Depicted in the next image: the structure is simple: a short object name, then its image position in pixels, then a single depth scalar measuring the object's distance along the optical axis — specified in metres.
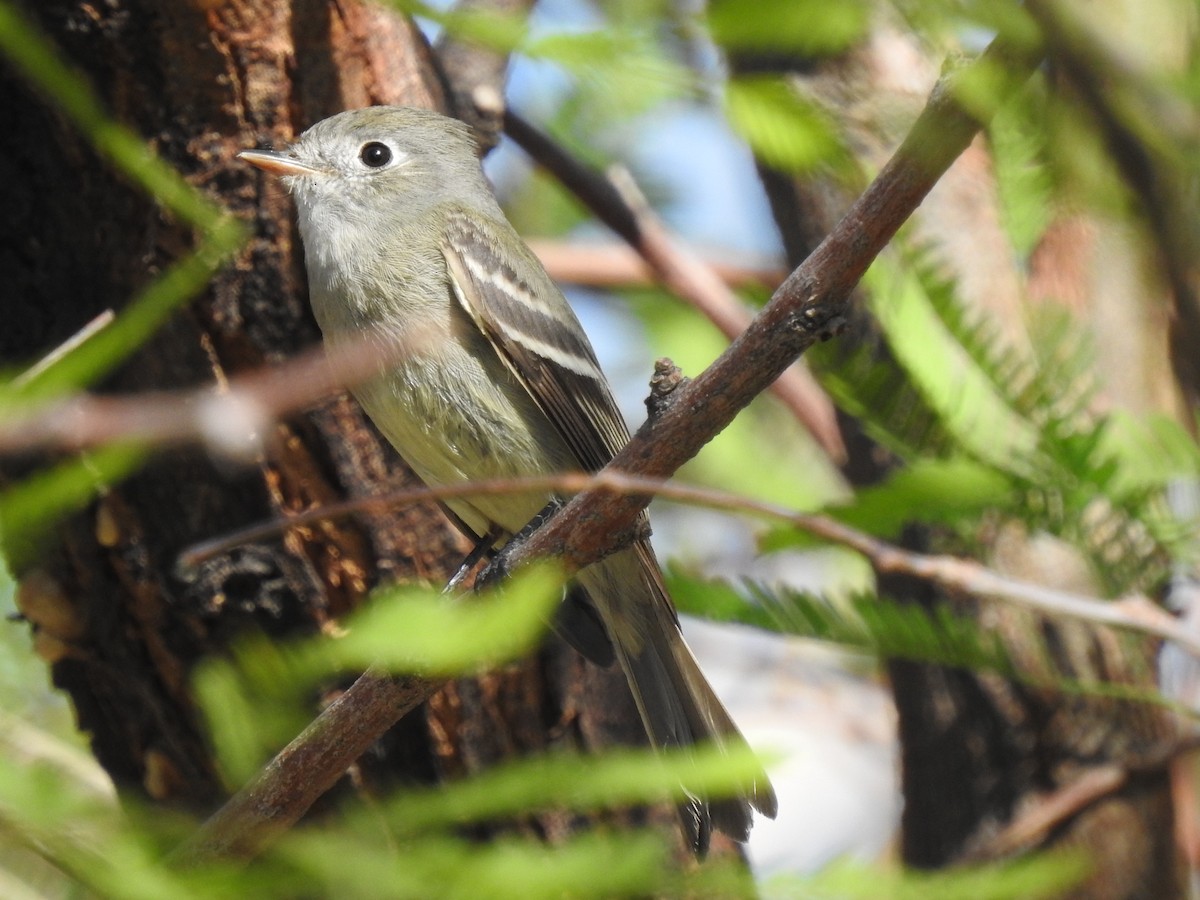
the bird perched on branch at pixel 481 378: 6.62
